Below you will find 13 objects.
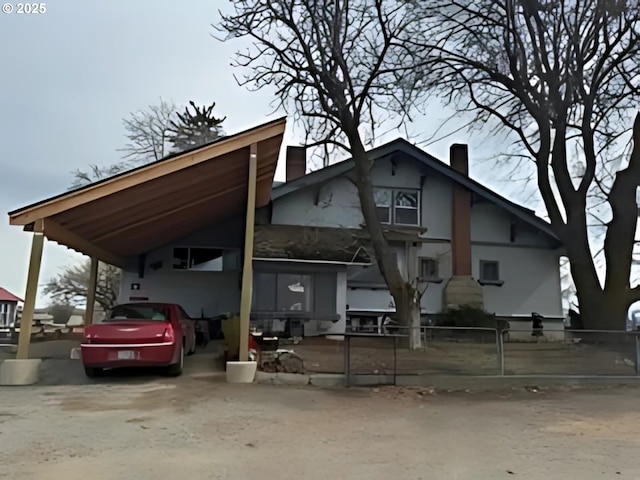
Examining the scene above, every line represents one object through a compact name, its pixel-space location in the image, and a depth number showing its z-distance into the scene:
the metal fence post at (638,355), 11.18
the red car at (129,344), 9.94
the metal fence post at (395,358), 10.39
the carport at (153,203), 10.48
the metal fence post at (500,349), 10.81
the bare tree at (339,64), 15.95
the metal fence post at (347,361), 10.31
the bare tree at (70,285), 36.94
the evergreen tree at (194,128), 29.62
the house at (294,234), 11.48
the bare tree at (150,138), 29.95
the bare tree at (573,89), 14.80
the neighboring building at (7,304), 42.88
